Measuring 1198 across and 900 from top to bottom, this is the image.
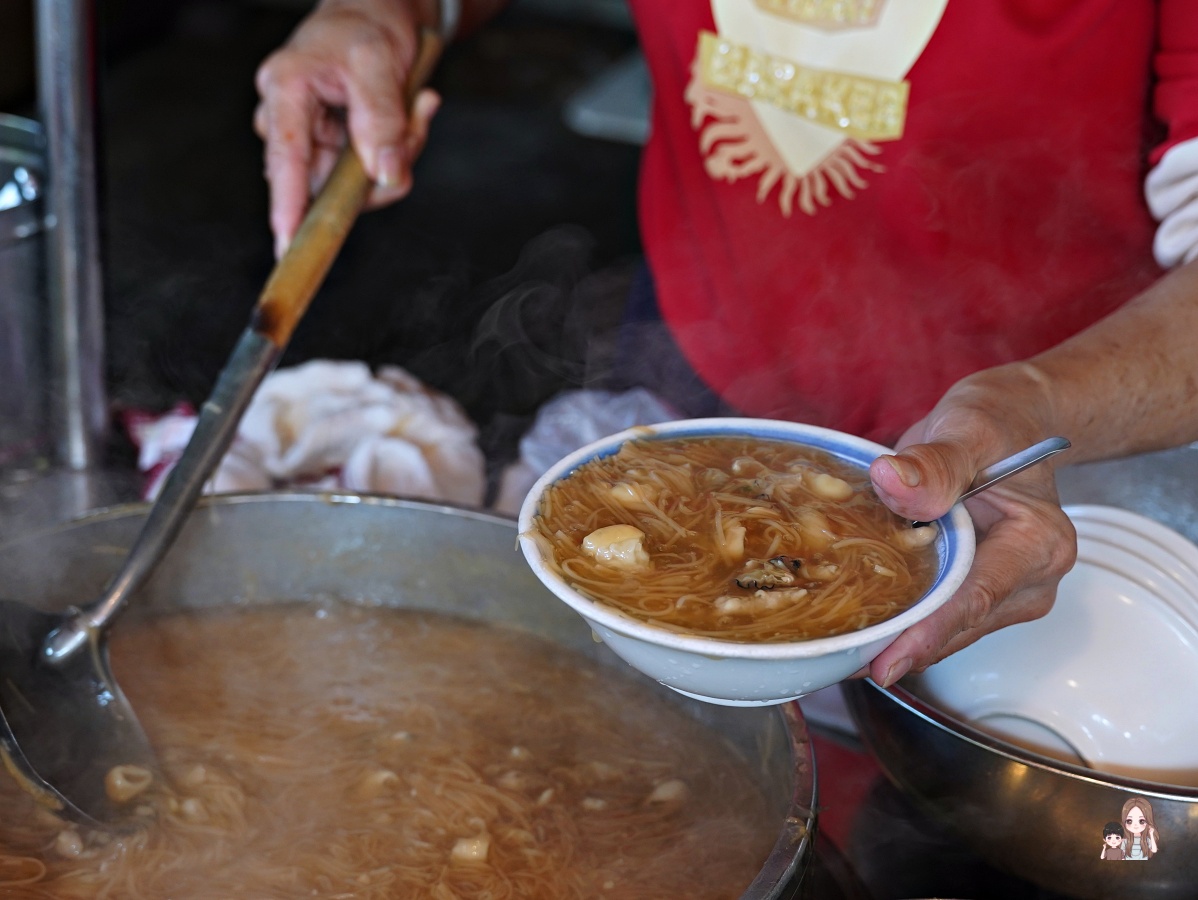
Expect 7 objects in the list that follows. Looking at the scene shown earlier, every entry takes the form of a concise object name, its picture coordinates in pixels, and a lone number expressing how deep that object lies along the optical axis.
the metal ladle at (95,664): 1.21
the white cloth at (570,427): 1.45
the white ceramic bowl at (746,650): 1.06
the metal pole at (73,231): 1.38
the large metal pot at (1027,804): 1.11
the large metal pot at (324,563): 1.26
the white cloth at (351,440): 1.43
